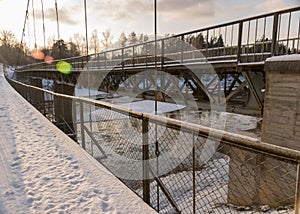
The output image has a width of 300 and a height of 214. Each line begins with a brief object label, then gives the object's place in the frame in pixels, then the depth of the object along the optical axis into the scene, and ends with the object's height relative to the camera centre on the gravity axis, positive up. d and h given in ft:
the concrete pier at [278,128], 12.58 -2.88
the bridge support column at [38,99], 26.47 -3.07
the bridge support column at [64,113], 18.07 -3.24
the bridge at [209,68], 17.07 +0.73
